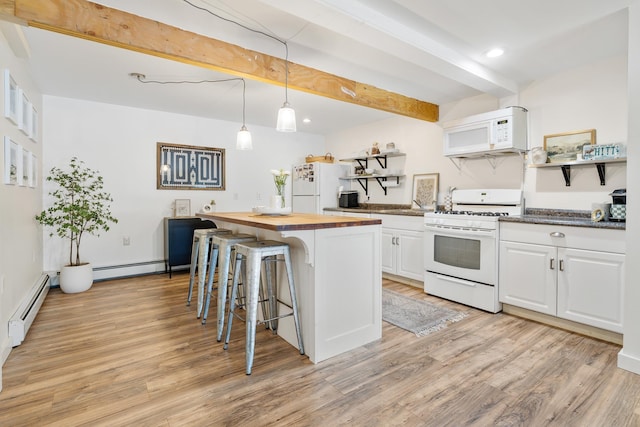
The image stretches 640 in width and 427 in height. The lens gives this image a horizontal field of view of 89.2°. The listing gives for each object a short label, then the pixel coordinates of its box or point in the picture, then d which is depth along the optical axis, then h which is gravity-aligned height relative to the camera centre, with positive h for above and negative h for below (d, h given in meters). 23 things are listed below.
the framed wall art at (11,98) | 2.23 +0.82
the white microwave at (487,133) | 3.24 +0.84
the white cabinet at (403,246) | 3.83 -0.42
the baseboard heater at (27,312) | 2.29 -0.83
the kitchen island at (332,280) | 2.10 -0.48
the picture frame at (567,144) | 2.95 +0.65
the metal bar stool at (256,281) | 2.00 -0.48
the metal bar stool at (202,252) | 2.93 -0.38
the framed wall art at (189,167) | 4.62 +0.64
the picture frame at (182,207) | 4.62 +0.04
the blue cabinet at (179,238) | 4.32 -0.38
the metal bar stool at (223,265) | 2.39 -0.41
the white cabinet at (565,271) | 2.36 -0.47
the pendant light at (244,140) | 3.30 +0.72
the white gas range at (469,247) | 3.03 -0.35
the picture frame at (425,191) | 4.30 +0.28
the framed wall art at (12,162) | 2.26 +0.35
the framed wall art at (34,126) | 3.14 +0.85
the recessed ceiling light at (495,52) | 2.67 +1.34
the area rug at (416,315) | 2.71 -0.94
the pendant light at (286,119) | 2.57 +0.73
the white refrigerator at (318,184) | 5.35 +0.45
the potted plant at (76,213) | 3.62 -0.04
